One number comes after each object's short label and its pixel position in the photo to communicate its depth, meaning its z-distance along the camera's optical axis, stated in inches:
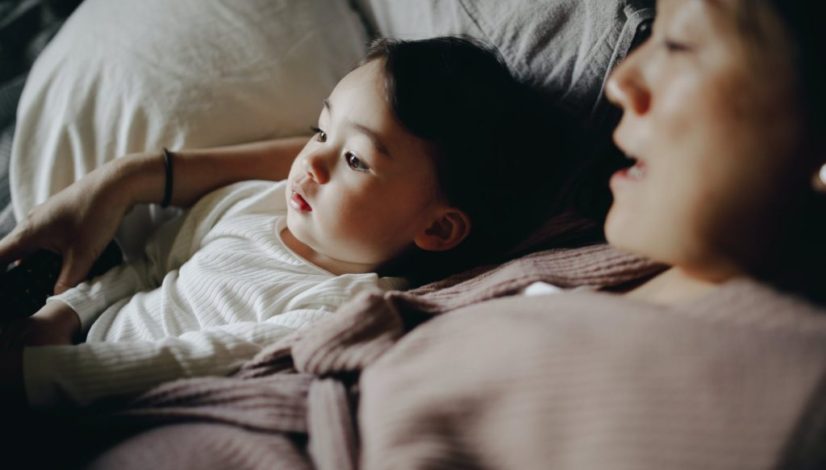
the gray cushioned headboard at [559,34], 35.5
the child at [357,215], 34.3
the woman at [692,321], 18.2
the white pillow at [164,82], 39.4
